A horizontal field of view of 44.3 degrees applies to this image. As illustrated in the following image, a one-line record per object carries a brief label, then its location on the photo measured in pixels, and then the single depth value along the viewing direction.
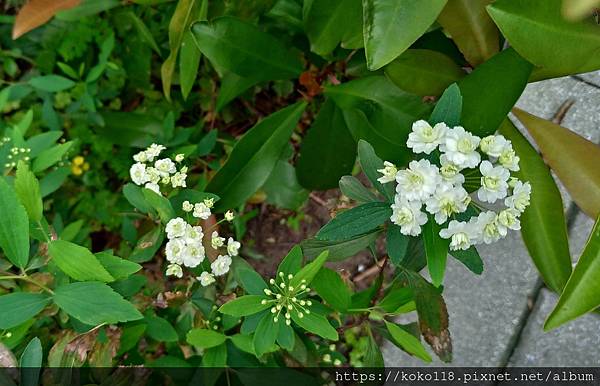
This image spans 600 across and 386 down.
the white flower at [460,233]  0.25
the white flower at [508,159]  0.25
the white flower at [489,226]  0.25
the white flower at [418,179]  0.25
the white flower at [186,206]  0.29
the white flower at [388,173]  0.25
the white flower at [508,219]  0.25
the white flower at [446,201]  0.25
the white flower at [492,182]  0.25
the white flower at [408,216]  0.25
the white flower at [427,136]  0.25
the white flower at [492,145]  0.25
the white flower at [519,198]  0.26
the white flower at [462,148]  0.24
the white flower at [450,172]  0.25
